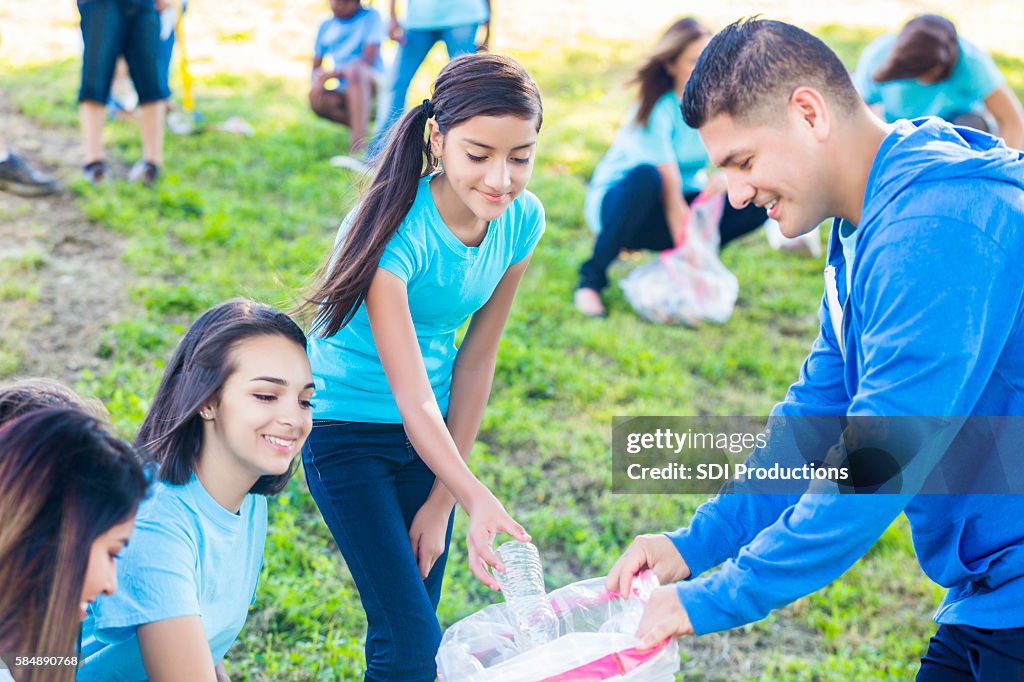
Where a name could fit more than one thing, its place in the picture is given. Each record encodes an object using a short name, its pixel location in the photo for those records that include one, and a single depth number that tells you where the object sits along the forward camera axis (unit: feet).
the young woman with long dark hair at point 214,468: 6.90
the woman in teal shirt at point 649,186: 17.76
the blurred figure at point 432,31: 21.65
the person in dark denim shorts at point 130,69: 18.92
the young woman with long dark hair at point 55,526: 5.80
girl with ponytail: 7.68
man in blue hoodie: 5.31
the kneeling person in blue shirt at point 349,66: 23.09
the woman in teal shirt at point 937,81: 17.67
